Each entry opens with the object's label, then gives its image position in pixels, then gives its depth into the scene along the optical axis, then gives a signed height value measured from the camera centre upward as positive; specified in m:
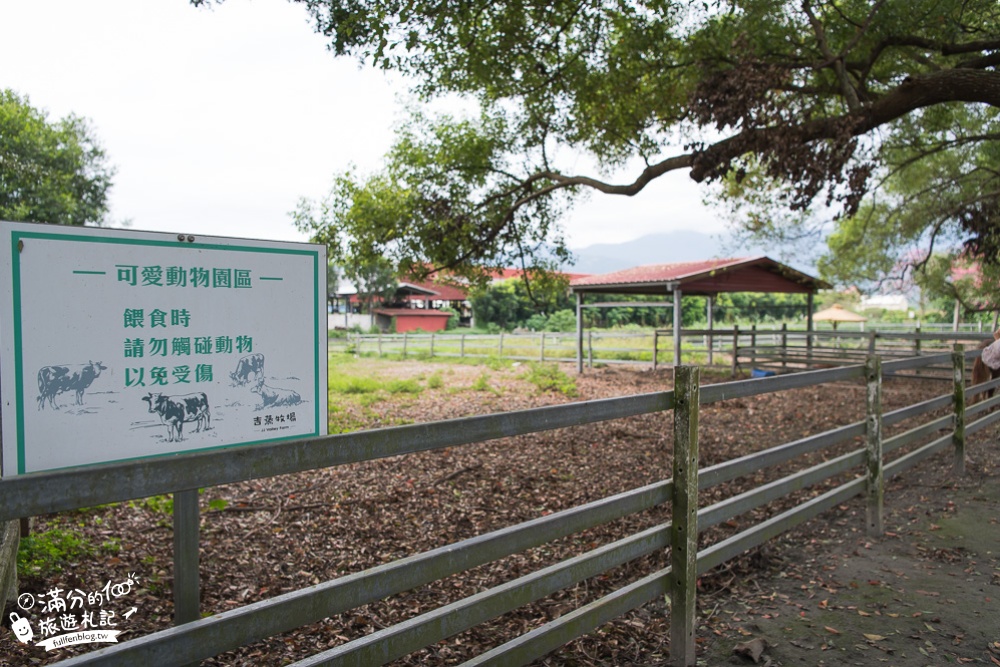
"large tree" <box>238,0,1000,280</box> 7.46 +3.03
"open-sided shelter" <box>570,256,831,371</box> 17.86 +1.04
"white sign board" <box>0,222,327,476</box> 1.67 -0.07
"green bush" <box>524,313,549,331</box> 48.72 -0.31
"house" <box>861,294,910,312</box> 92.31 +2.16
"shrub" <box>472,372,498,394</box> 14.12 -1.41
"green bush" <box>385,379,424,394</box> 13.61 -1.39
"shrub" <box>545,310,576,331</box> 48.31 -0.23
